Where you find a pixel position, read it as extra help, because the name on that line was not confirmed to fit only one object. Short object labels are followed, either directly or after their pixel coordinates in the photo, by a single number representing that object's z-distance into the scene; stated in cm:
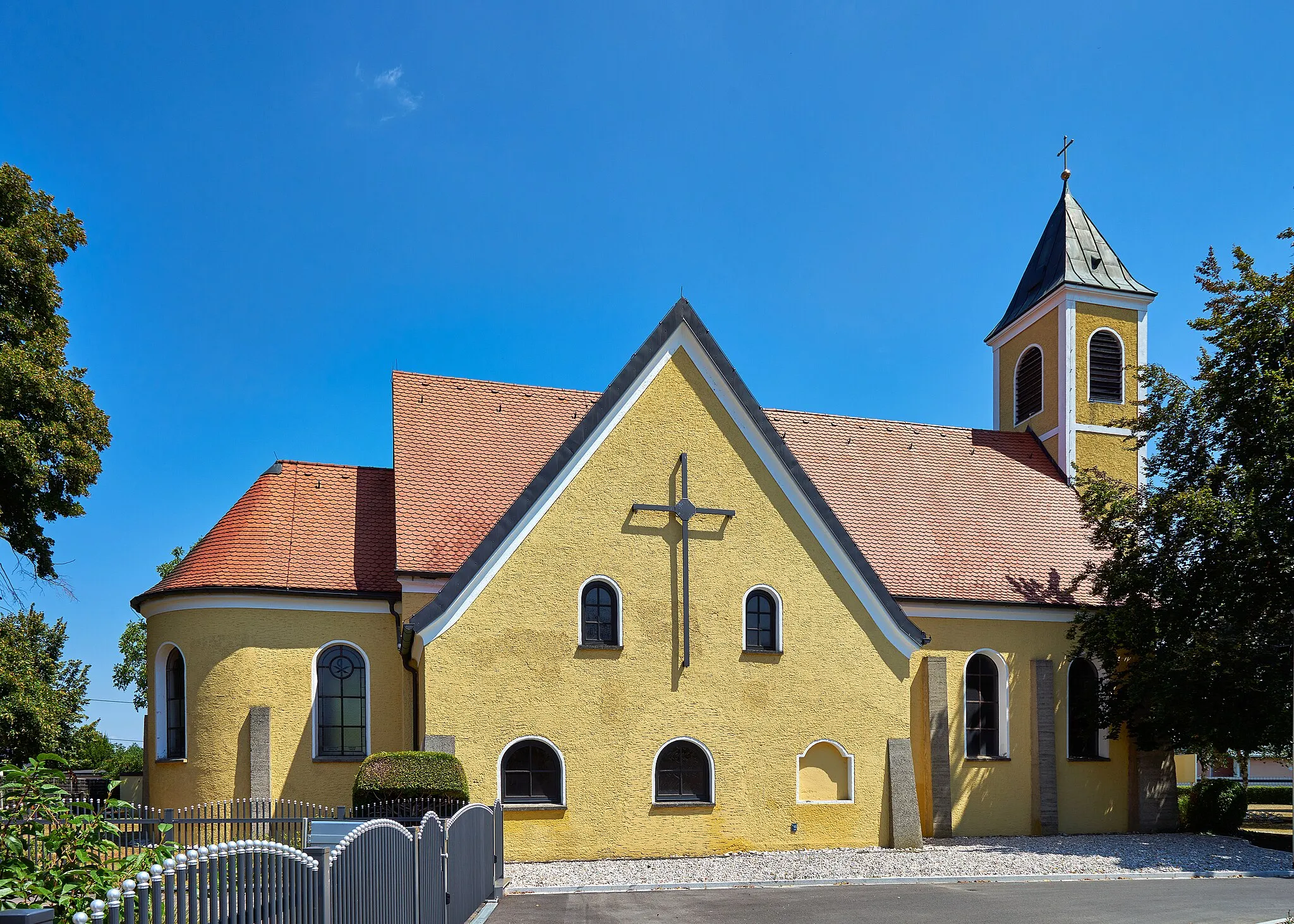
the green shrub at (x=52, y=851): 512
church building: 1870
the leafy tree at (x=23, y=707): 2178
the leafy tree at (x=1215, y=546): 1991
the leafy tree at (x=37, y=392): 2038
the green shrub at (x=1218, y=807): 2414
